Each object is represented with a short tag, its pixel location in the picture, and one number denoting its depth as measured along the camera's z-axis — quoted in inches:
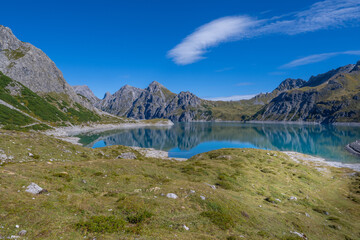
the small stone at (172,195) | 730.2
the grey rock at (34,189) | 610.3
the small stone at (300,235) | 691.7
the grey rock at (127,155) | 1897.9
